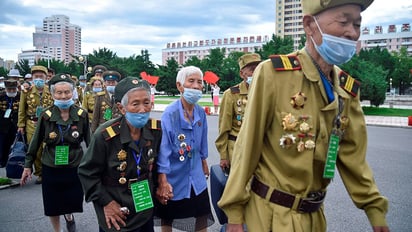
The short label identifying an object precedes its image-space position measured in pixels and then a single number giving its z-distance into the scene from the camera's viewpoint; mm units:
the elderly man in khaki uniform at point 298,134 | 1779
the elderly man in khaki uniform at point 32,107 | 6504
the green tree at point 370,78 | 19859
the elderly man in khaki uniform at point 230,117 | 4305
